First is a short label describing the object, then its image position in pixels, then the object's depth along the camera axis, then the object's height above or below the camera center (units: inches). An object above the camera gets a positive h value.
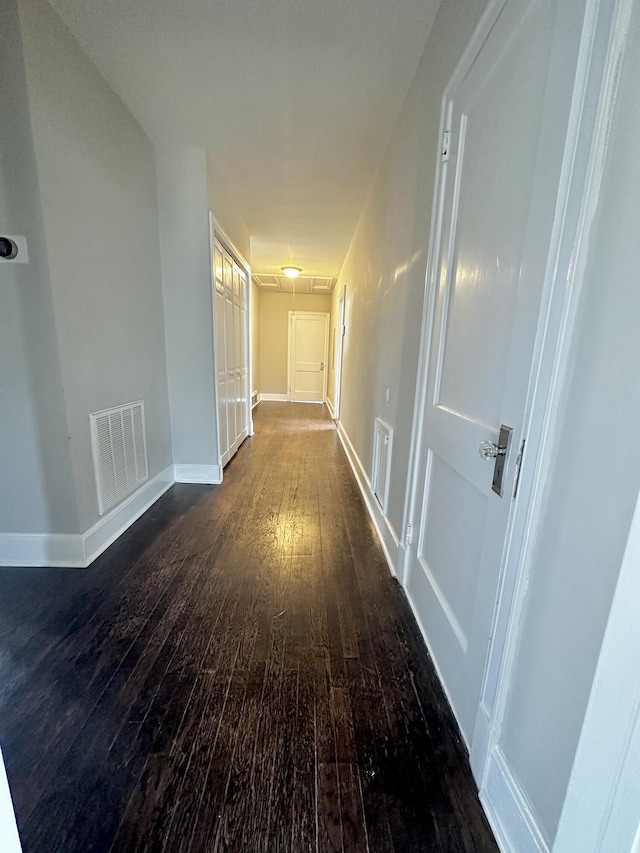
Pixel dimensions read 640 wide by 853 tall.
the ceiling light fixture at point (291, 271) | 214.2 +52.7
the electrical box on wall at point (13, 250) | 57.6 +16.0
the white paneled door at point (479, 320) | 31.7 +4.7
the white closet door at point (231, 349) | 119.8 +0.9
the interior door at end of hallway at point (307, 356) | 314.5 -1.4
